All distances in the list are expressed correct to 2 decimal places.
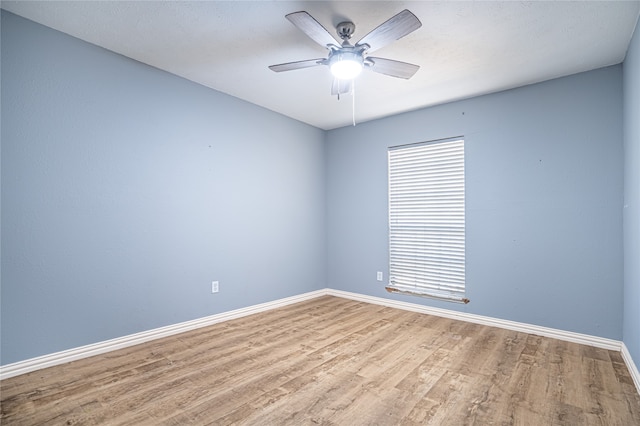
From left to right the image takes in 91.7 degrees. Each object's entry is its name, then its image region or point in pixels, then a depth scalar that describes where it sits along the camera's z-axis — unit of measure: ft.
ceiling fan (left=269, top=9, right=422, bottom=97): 6.20
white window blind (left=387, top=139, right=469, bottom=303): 12.37
